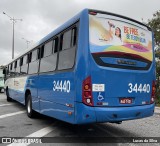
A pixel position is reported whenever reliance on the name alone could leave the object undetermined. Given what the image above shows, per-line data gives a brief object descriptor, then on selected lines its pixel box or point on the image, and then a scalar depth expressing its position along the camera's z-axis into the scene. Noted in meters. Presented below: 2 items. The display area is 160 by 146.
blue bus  3.44
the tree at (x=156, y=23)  11.40
